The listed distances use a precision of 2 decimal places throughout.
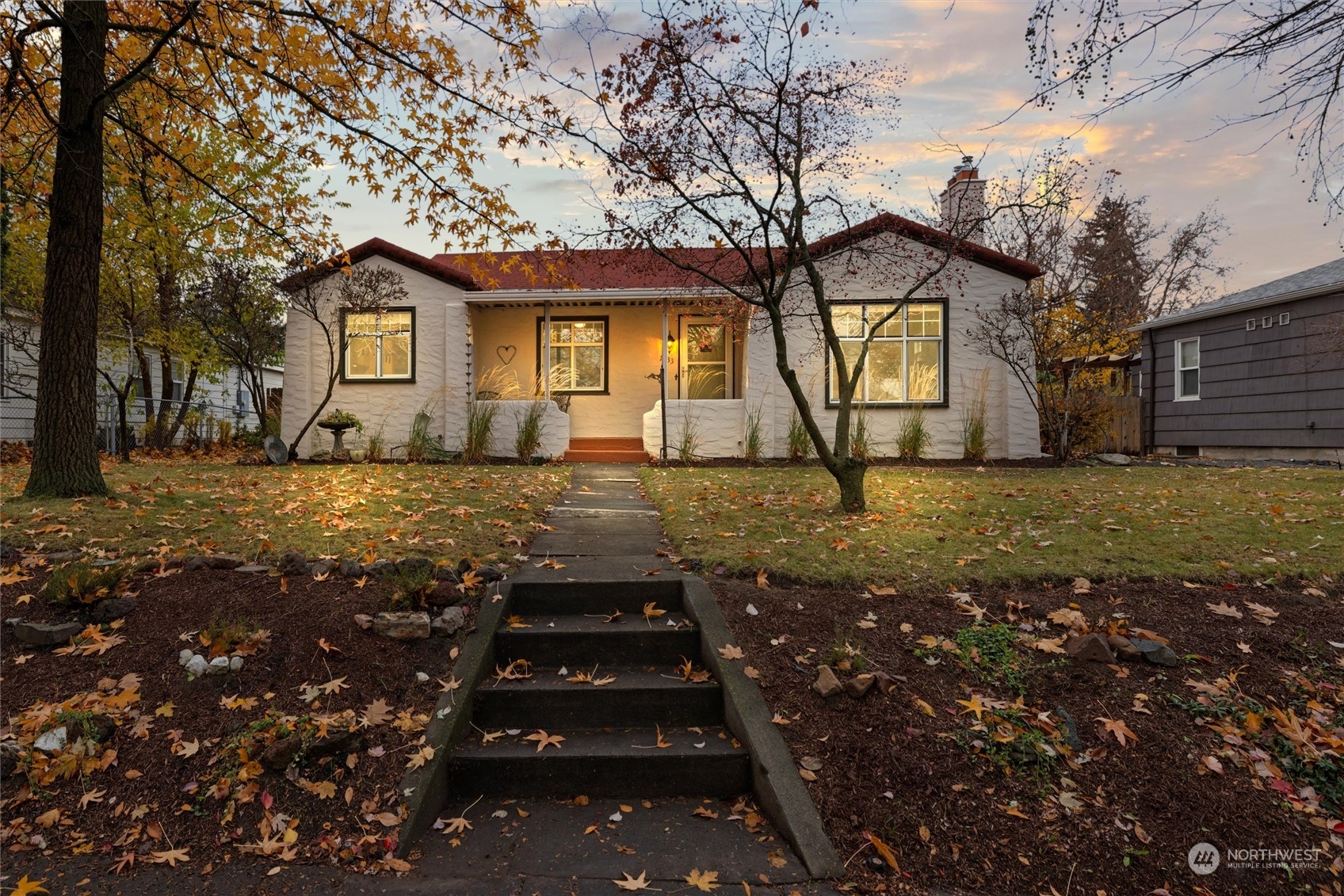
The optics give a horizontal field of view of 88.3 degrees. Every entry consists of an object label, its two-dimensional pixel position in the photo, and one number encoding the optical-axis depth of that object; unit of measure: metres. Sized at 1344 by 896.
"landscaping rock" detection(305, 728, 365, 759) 3.08
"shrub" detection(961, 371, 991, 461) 12.66
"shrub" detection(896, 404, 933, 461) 12.55
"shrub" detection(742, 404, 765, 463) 12.57
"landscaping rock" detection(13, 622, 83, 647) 3.75
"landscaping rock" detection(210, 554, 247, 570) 4.56
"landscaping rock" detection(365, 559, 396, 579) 4.46
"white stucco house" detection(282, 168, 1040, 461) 12.95
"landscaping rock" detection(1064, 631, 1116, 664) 3.56
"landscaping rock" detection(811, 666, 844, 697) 3.41
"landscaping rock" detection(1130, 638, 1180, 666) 3.57
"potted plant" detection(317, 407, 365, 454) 13.14
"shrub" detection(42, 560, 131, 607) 3.93
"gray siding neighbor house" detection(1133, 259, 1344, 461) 13.55
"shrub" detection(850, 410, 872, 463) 12.03
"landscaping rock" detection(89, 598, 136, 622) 3.94
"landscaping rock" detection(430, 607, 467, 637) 3.92
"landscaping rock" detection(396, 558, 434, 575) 4.26
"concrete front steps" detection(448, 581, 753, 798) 3.23
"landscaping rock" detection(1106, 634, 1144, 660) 3.60
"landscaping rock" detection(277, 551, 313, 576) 4.51
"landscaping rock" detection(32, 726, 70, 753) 3.07
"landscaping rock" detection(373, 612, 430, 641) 3.84
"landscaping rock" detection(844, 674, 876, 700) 3.37
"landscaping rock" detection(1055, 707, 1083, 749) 3.11
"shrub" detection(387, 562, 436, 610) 4.00
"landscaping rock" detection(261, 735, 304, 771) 3.02
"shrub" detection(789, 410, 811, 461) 12.44
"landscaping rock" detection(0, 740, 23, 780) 2.97
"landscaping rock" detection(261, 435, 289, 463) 12.45
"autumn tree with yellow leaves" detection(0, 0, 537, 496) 6.44
